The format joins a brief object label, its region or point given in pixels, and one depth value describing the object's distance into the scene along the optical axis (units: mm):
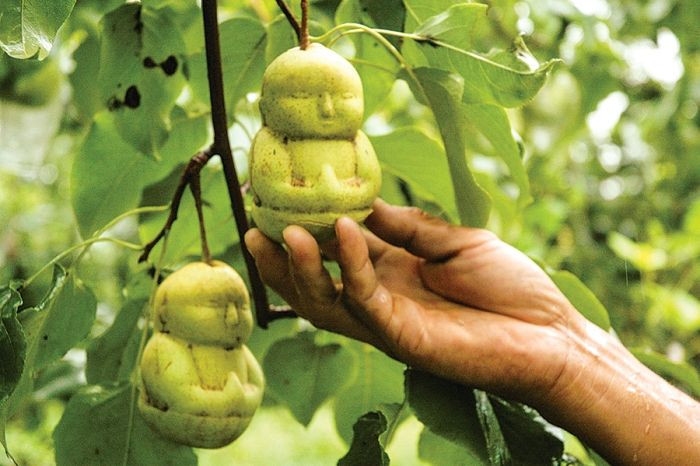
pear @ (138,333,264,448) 1091
